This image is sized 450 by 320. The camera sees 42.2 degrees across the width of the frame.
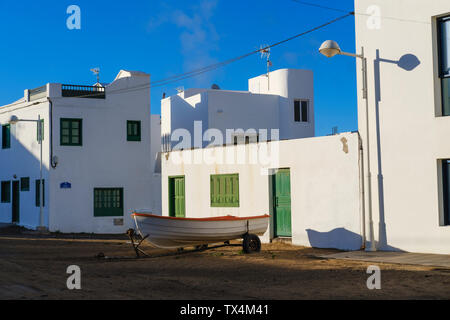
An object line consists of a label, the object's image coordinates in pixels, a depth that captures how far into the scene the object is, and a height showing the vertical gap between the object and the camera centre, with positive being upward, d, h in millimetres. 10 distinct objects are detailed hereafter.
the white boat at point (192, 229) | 14171 -873
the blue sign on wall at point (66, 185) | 26878 +528
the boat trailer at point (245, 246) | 15211 -1385
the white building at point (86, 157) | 26906 +1887
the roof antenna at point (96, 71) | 33072 +7082
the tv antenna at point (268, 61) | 32562 +7587
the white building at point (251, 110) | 29391 +4444
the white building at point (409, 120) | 13695 +1744
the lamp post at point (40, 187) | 26375 +456
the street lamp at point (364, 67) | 14164 +3233
